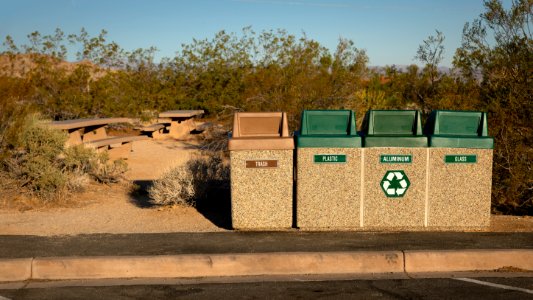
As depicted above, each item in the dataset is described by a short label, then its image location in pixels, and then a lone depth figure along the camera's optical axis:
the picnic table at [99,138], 14.40
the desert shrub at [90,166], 11.06
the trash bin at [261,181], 7.91
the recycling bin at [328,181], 7.93
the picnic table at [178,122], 23.24
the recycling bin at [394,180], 7.96
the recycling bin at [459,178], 7.97
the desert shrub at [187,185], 9.49
